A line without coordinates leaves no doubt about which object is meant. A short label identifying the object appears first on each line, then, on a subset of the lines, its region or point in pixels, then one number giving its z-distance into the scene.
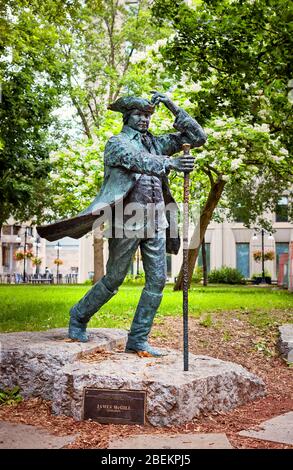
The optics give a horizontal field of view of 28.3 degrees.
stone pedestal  4.75
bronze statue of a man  5.74
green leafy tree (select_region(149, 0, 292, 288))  9.84
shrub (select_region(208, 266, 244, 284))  40.38
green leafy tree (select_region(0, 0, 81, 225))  12.99
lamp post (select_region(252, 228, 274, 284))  39.86
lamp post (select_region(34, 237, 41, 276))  43.42
